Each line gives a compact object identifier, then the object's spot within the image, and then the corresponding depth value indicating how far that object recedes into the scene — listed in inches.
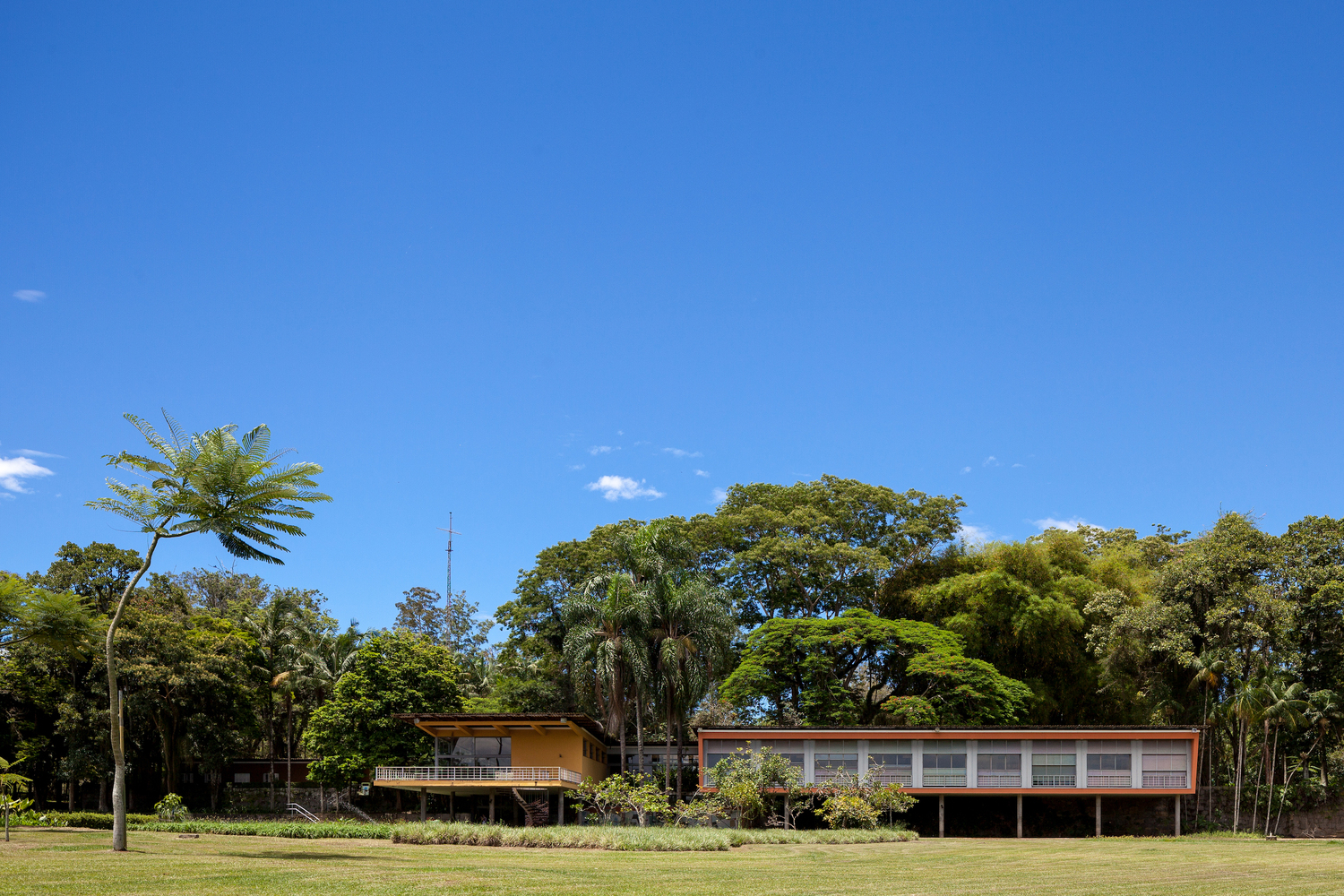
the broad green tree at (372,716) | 1839.3
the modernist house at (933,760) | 1676.9
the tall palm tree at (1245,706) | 1595.7
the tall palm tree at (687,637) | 1779.0
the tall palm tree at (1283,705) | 1589.6
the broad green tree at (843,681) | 1883.6
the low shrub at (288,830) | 1428.4
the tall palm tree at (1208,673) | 1673.2
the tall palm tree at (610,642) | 1758.1
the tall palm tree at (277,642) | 2154.3
